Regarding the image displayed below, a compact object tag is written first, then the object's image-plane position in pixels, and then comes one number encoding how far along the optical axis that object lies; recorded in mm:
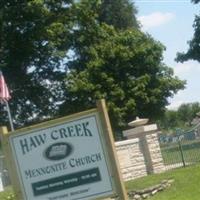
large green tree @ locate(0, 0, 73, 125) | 36750
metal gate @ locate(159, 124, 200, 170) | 20062
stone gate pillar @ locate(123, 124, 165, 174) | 19797
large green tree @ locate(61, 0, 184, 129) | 38438
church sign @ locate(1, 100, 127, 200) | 7102
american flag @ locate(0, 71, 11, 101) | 19297
